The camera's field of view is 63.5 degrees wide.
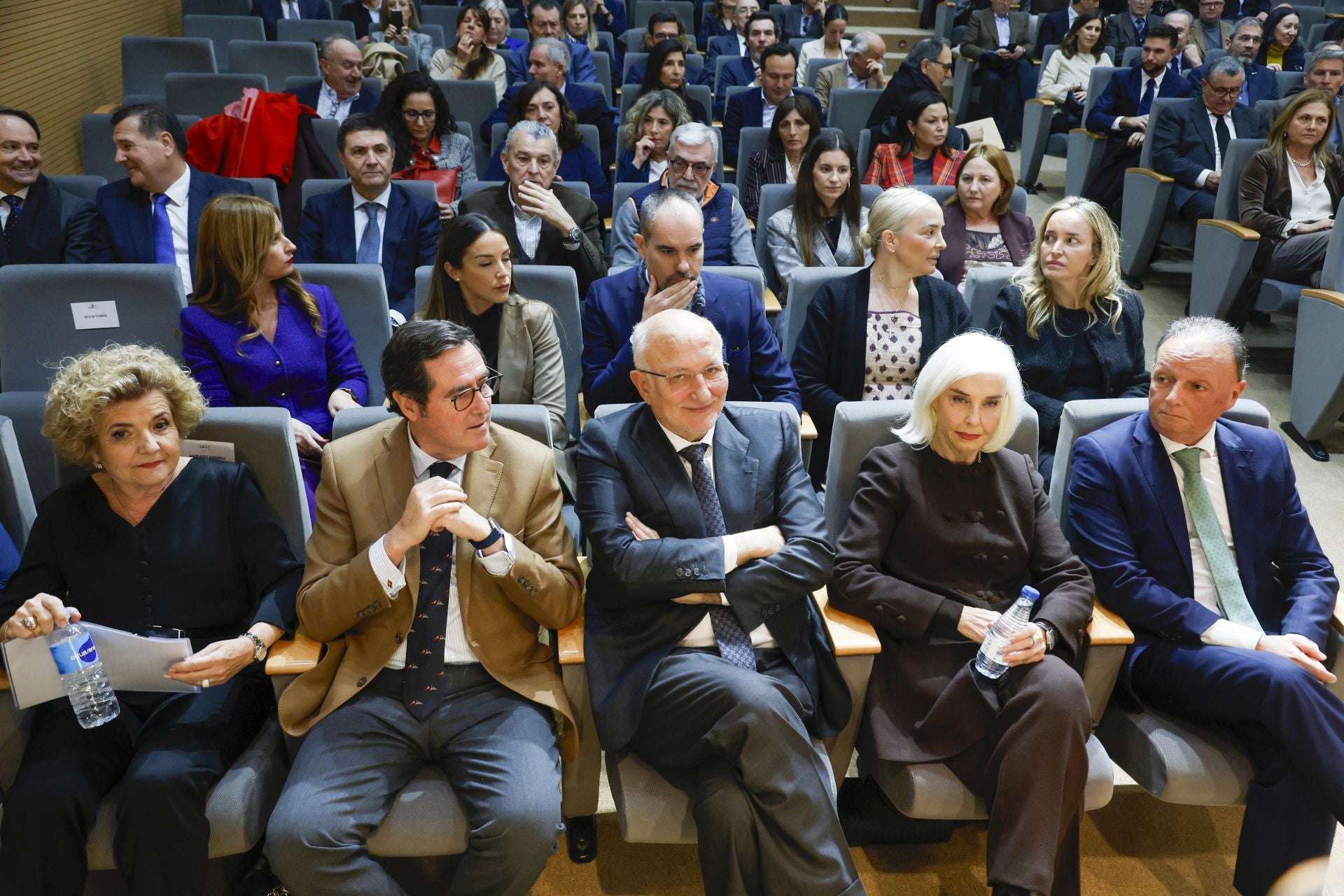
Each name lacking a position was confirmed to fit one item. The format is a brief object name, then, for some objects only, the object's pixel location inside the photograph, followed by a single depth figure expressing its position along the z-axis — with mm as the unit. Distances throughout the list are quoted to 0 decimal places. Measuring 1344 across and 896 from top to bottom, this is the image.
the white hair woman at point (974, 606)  1893
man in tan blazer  1845
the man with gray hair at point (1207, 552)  2029
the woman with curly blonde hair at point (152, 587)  1795
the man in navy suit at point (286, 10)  6582
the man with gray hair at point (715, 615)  1830
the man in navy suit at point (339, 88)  4836
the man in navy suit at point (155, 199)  3469
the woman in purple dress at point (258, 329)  2600
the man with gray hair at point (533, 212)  3529
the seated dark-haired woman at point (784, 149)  4527
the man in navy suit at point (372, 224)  3576
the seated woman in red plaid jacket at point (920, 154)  4566
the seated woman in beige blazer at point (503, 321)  2699
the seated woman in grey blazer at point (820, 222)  3764
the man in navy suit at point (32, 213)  3557
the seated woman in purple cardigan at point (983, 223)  3660
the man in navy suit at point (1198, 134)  5020
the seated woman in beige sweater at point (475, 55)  5570
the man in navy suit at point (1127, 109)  5580
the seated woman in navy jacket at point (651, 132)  4574
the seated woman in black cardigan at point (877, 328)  2957
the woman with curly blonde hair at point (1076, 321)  2912
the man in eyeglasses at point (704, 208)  3756
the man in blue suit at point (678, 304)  2770
